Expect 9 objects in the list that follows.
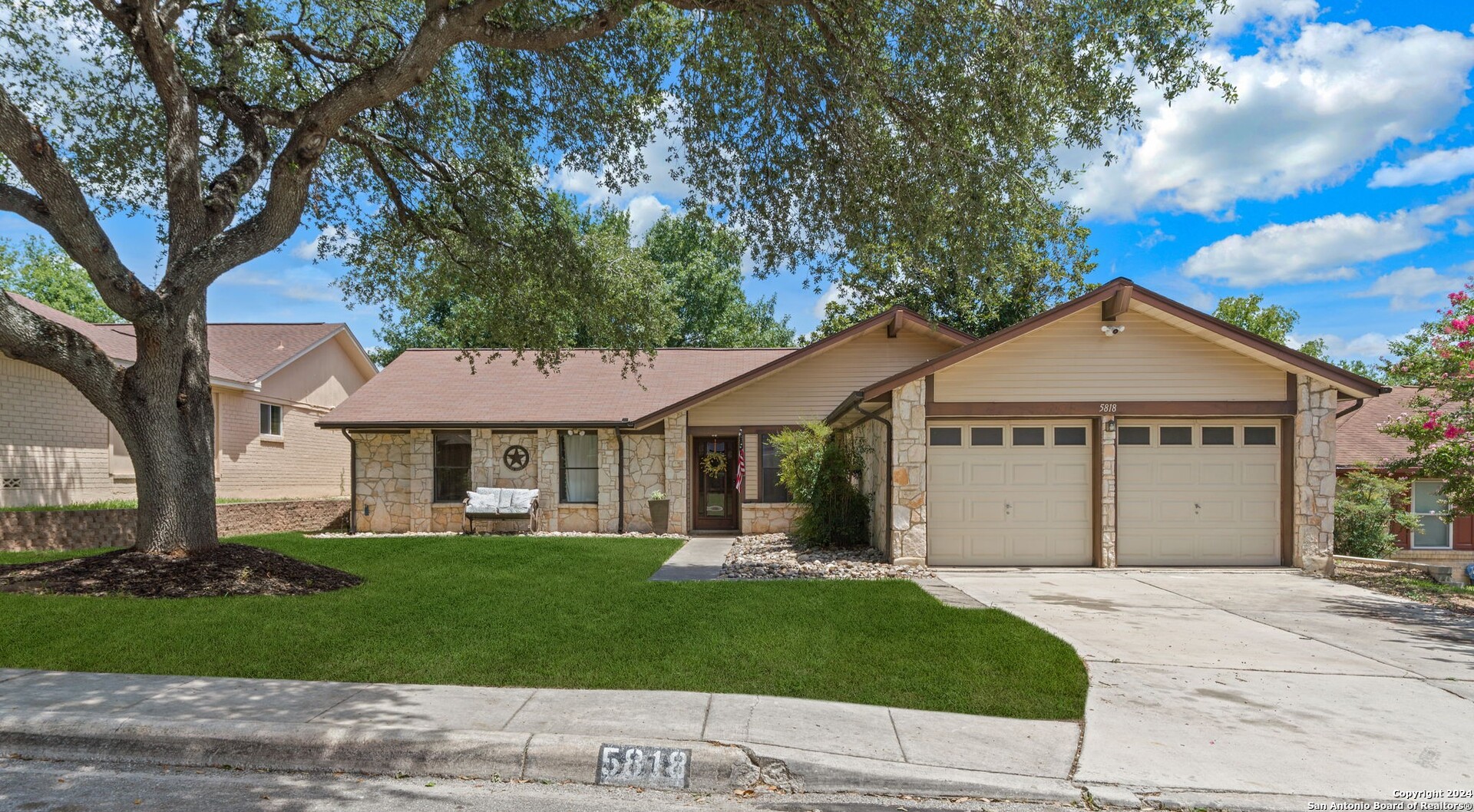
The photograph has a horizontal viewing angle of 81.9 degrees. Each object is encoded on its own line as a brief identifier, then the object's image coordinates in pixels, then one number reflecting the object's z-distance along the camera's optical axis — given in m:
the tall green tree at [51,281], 35.31
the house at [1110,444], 12.51
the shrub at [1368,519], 16.03
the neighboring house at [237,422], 15.95
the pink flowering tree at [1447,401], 11.62
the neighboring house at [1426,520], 18.84
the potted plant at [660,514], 18.31
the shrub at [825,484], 14.85
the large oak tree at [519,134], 8.95
